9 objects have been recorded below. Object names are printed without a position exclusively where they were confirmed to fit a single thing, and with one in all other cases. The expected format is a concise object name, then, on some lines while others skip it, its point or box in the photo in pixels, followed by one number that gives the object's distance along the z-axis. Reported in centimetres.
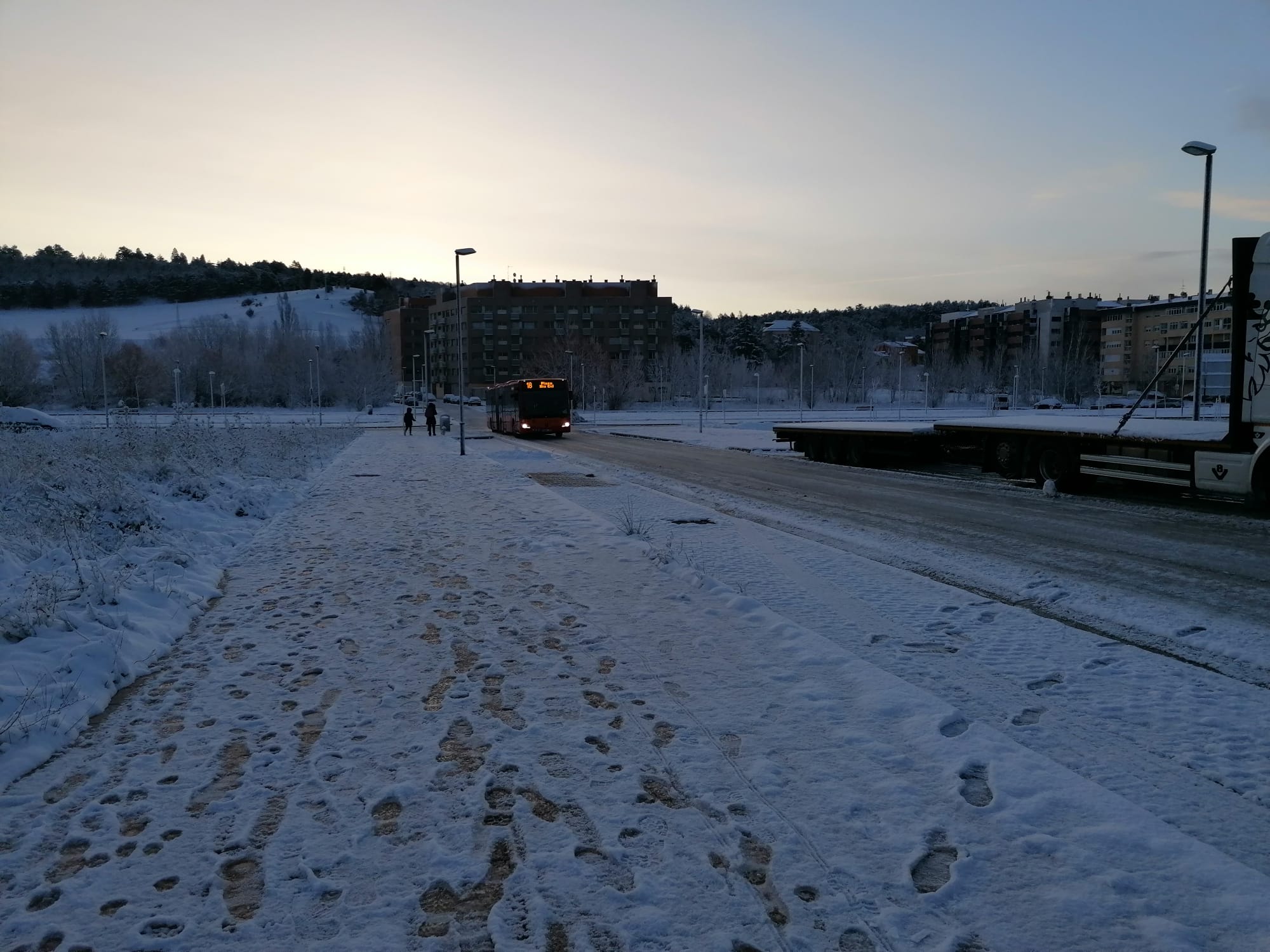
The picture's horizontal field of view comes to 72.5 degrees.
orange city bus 4372
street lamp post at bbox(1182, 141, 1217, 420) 1703
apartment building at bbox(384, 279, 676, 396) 15875
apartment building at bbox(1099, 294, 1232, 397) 11088
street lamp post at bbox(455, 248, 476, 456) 2944
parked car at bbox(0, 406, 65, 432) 4002
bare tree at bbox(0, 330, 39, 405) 9062
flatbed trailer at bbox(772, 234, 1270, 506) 1375
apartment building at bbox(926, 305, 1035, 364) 16662
